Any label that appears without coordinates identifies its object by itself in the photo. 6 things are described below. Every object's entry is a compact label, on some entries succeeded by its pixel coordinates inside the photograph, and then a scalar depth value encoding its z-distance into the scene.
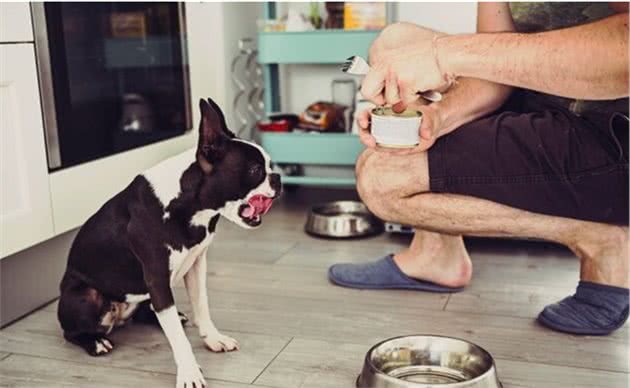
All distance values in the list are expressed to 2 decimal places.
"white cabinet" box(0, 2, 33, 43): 1.54
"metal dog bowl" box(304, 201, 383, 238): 2.28
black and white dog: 1.31
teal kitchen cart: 2.34
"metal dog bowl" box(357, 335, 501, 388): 1.35
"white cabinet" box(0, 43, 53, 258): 1.56
